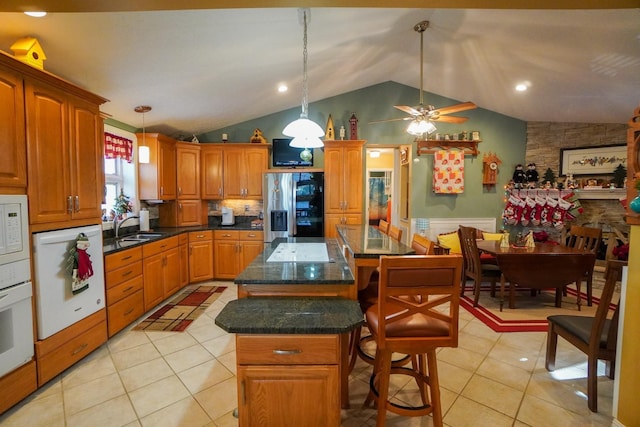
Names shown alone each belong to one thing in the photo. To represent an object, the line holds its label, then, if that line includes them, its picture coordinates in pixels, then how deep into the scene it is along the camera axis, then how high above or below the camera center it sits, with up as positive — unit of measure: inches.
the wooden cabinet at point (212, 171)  176.7 +16.9
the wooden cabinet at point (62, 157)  74.7 +12.0
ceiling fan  115.6 +34.8
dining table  124.6 -27.8
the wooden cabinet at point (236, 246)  170.7 -28.3
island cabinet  49.2 -30.9
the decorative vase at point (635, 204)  54.9 -0.9
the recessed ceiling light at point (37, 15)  68.9 +44.3
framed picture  160.7 +23.6
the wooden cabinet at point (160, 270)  124.4 -33.7
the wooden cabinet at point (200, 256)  163.9 -33.3
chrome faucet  133.9 -12.3
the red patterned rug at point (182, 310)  115.7 -51.2
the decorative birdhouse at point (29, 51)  73.4 +38.3
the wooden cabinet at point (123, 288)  101.3 -34.0
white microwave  66.4 -7.3
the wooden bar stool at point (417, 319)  52.4 -24.2
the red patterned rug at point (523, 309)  116.6 -50.9
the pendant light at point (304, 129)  86.5 +21.1
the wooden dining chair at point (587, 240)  132.9 -20.3
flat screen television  179.6 +28.0
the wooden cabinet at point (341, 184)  170.6 +8.8
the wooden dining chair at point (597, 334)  67.7 -34.8
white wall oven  66.3 -21.1
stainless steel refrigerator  165.6 -3.1
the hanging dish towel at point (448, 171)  185.2 +18.2
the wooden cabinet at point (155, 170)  153.5 +15.3
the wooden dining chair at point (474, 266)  134.6 -33.3
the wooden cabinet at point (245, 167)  176.9 +19.5
